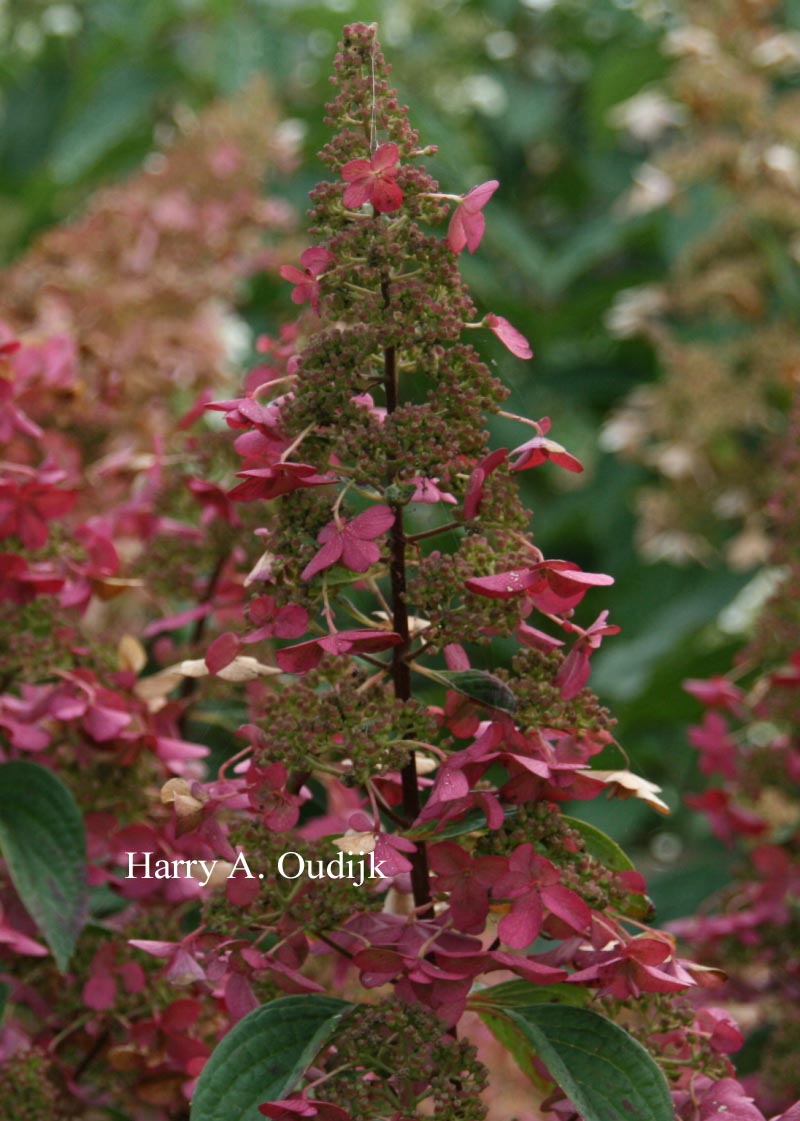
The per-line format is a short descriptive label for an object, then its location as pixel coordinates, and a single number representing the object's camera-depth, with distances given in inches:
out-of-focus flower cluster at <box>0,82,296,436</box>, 80.0
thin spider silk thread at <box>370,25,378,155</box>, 57.3
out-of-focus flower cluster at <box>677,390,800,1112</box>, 67.2
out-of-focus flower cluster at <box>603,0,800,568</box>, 117.5
